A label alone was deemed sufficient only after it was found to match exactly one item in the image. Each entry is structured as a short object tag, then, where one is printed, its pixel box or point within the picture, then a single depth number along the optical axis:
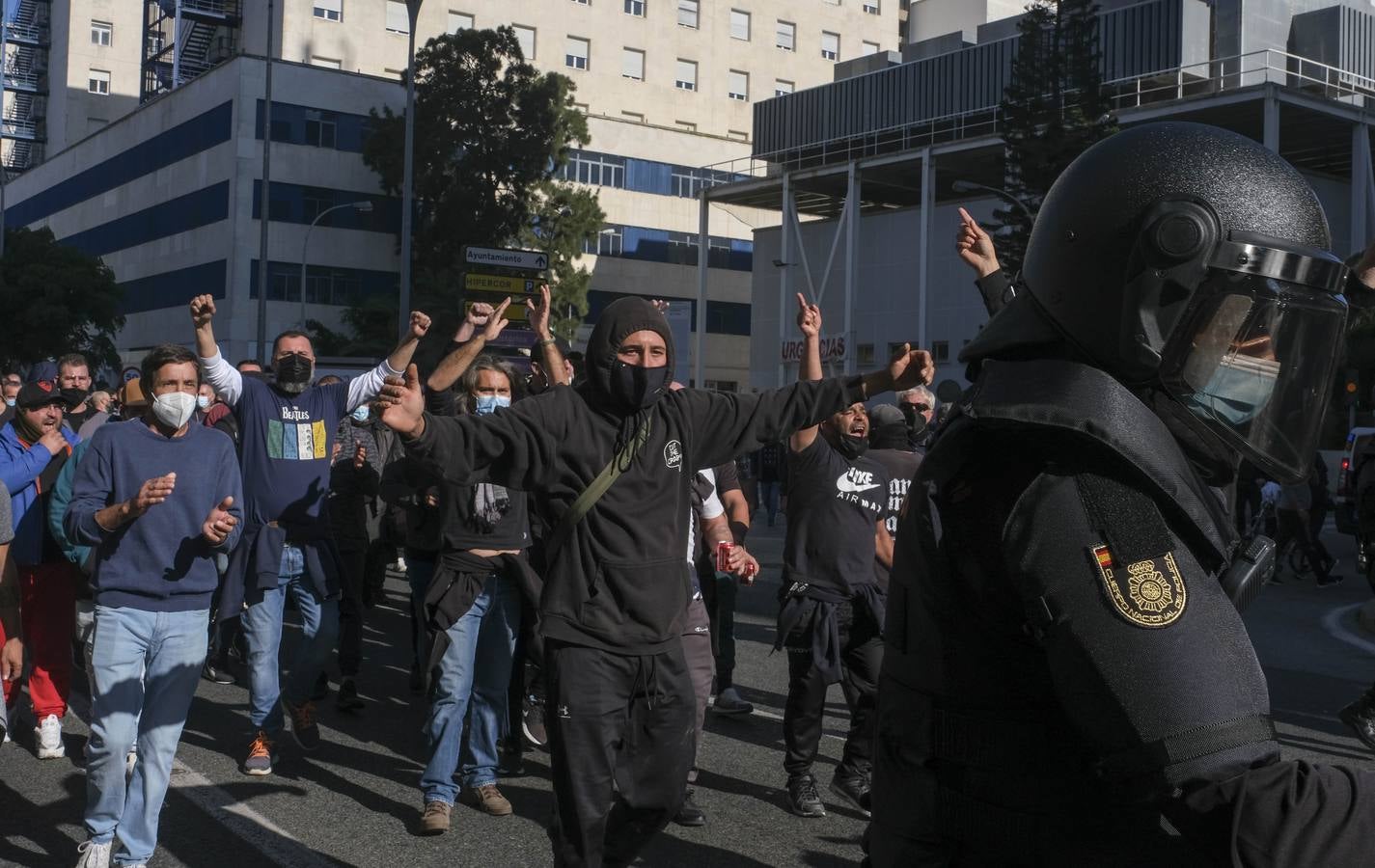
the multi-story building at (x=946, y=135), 36.31
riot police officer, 1.45
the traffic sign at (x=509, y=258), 19.64
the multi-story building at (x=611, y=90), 51.12
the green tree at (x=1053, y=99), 33.34
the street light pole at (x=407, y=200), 30.36
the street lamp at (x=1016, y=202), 32.41
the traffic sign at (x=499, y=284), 19.72
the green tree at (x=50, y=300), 42.09
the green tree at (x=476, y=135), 46.25
